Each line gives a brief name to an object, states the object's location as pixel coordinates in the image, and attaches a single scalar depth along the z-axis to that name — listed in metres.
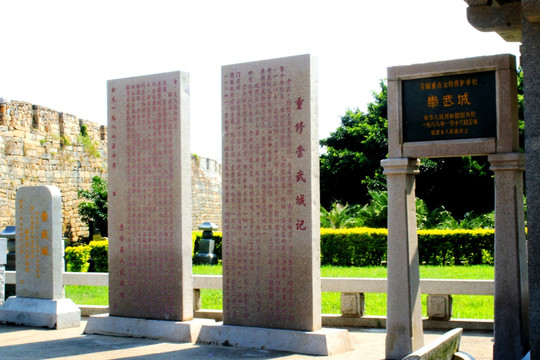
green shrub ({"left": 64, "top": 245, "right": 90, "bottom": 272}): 12.08
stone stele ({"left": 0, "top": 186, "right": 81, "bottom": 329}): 6.70
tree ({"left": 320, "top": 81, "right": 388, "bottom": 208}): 21.31
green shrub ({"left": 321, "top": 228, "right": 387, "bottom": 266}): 12.43
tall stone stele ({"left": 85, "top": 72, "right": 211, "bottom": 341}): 6.02
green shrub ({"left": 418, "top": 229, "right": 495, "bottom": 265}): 11.93
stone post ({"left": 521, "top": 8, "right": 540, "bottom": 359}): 3.38
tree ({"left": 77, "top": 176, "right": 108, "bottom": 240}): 14.92
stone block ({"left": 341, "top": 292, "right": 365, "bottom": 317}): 6.41
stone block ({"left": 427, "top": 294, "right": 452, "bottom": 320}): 6.12
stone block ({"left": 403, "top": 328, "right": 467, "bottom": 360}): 2.94
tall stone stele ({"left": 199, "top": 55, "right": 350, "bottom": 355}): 5.36
